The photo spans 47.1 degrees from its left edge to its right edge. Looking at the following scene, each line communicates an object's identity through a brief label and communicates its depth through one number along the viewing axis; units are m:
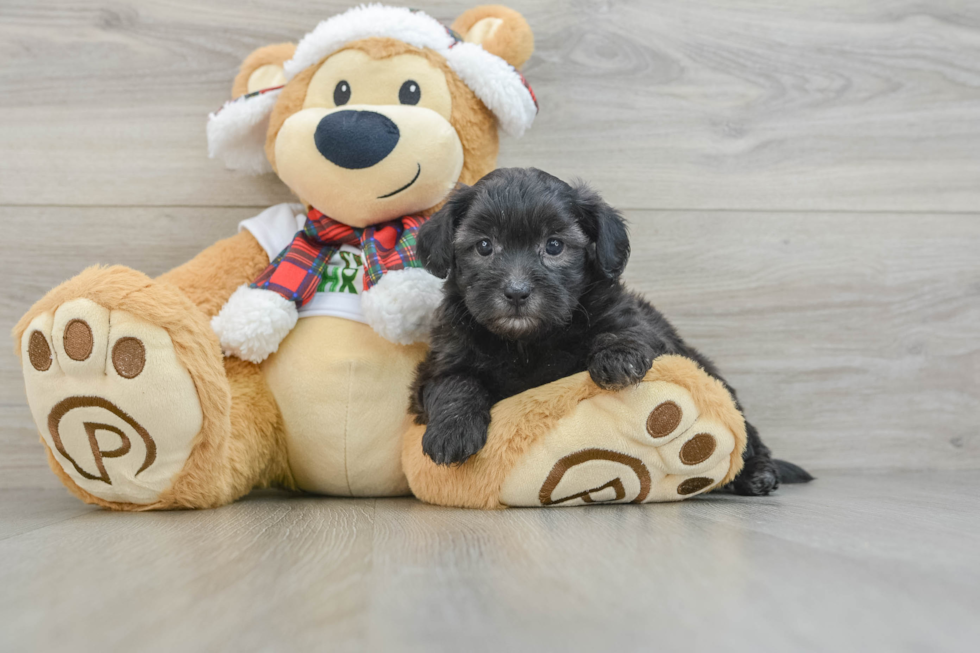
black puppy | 0.59
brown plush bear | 0.59
